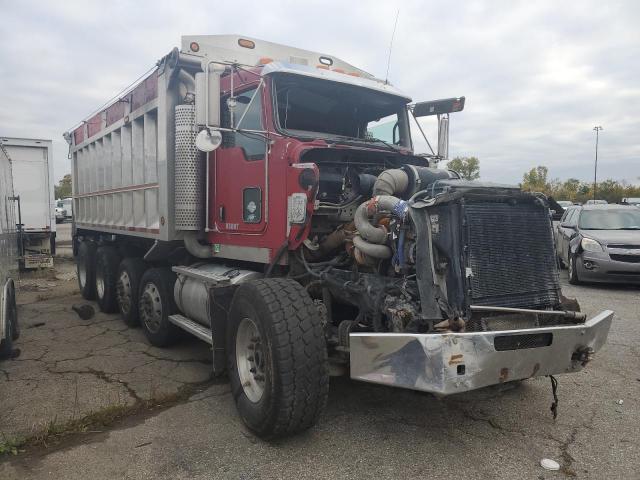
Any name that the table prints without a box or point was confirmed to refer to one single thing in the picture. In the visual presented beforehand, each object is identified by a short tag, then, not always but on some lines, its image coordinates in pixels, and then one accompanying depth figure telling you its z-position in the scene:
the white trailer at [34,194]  13.79
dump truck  3.39
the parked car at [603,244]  9.69
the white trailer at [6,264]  5.59
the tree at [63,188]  80.54
